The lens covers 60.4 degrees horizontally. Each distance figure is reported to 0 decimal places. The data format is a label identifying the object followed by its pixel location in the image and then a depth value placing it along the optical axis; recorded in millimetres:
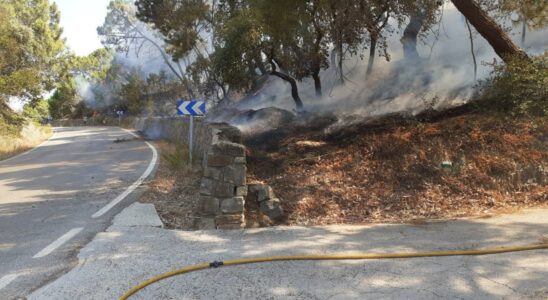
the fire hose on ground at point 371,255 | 4880
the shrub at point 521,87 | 9953
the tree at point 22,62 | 22469
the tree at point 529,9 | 11667
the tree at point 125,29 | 44344
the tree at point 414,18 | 12024
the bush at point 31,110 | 26205
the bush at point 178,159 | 12816
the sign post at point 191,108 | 13305
